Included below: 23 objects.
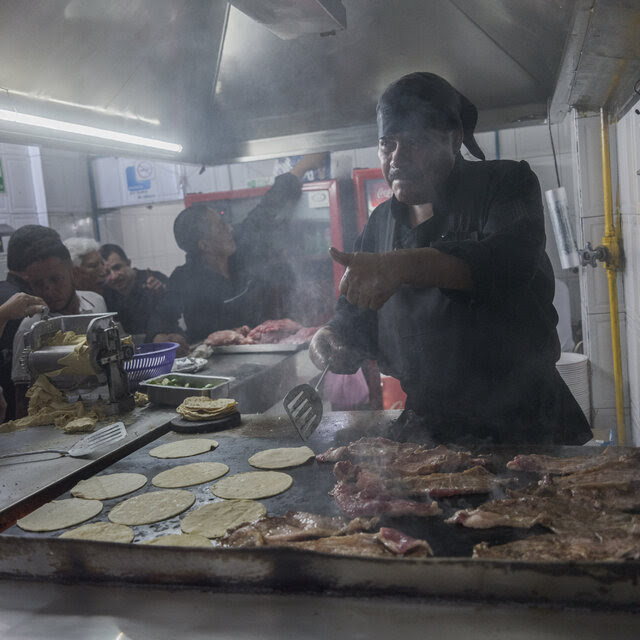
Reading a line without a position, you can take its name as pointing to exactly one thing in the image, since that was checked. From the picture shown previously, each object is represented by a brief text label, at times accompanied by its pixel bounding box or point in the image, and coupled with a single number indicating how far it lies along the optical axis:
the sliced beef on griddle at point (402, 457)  1.92
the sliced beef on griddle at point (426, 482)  1.75
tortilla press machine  2.78
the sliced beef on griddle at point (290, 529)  1.54
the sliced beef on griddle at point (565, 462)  1.81
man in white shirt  3.44
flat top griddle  1.50
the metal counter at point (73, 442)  1.99
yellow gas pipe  3.54
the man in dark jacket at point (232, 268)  5.40
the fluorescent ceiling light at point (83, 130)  2.77
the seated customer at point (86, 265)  4.72
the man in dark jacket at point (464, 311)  2.31
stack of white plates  3.92
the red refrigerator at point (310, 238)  5.60
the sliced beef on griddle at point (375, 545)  1.40
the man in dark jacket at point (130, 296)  5.14
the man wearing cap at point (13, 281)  3.46
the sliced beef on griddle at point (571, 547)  1.31
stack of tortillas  2.62
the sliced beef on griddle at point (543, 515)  1.49
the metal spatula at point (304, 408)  2.17
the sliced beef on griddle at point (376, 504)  1.64
